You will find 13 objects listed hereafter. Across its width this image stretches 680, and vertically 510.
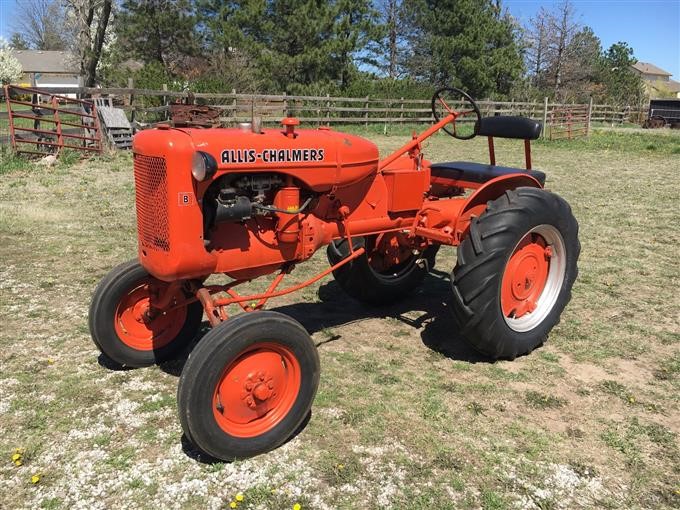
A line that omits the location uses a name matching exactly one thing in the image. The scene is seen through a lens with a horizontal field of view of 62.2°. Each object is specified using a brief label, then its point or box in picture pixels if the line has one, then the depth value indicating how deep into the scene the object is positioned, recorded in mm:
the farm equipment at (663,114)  29281
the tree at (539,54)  41188
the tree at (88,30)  18969
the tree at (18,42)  64625
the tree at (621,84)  39500
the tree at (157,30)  29781
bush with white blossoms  51219
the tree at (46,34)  56344
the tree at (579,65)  40594
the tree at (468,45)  32469
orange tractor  2768
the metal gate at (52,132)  11664
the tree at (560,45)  40469
